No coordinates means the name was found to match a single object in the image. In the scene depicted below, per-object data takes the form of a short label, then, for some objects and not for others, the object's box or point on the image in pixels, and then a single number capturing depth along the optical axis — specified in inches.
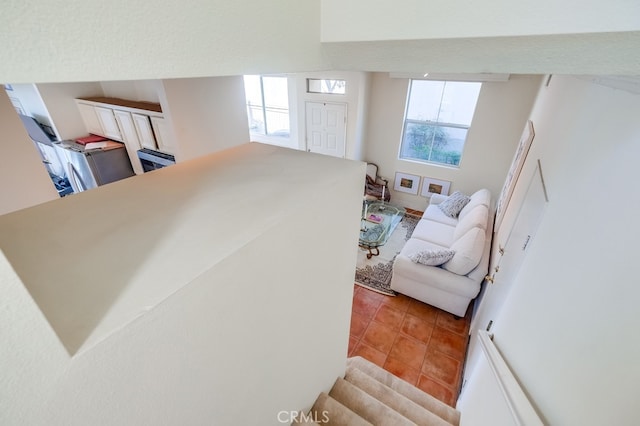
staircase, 68.7
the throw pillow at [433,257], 123.3
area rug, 146.5
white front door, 207.8
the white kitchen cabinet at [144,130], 117.9
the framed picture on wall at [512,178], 121.6
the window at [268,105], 241.0
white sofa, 118.1
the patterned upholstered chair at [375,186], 221.6
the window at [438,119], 188.9
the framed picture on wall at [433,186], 209.0
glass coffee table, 167.2
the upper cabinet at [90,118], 142.8
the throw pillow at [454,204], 178.9
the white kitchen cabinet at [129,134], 124.9
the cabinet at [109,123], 132.4
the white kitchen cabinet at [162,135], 112.4
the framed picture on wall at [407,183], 217.9
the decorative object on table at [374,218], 187.0
